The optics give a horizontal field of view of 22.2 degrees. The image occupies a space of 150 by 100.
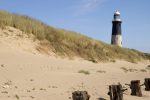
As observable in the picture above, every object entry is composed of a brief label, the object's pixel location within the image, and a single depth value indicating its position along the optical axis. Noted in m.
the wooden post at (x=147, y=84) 12.49
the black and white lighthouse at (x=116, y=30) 47.94
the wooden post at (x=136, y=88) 11.22
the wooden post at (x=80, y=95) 7.83
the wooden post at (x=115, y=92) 9.25
